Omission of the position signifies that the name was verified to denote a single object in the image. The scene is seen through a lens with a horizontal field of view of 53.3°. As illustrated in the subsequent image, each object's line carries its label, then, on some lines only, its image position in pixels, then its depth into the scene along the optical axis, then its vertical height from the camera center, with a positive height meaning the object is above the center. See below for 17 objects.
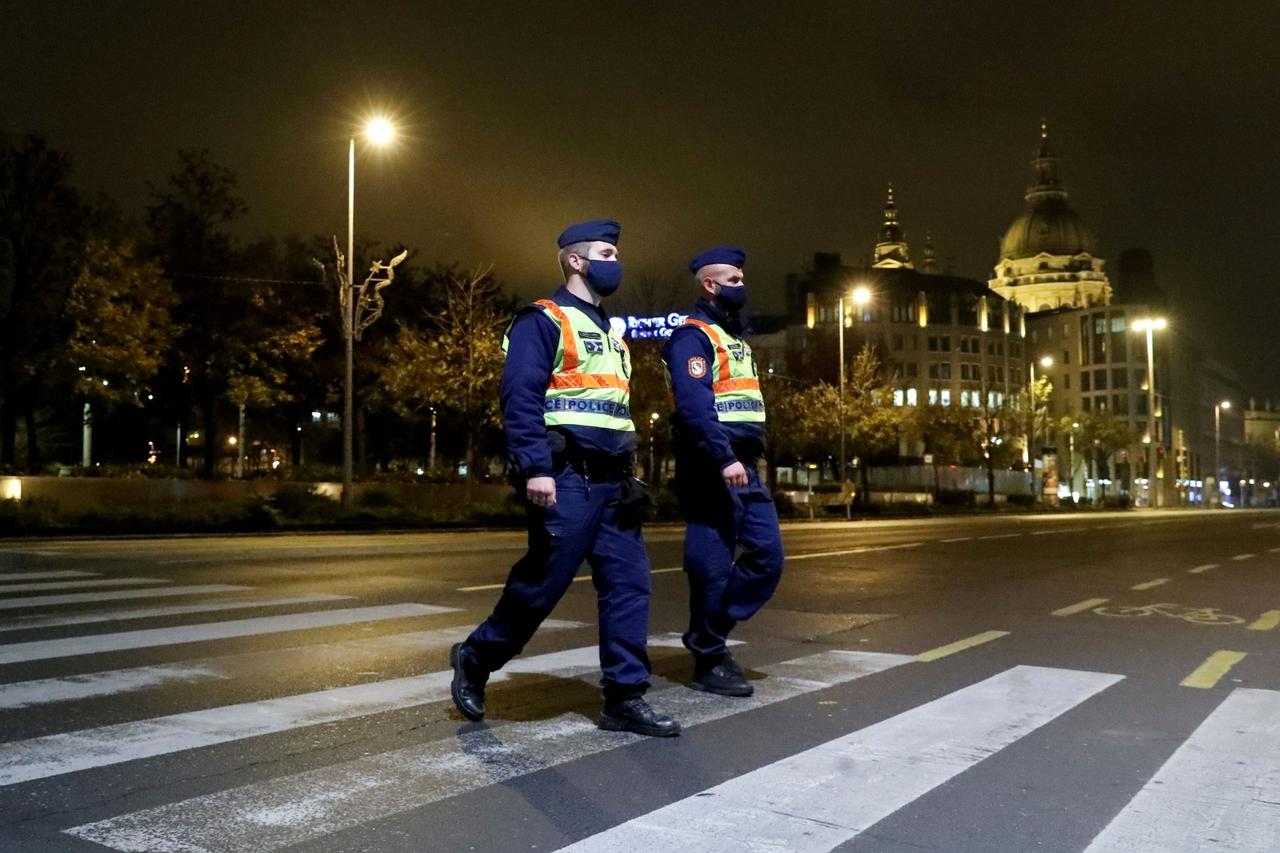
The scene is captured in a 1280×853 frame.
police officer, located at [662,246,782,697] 5.81 +0.02
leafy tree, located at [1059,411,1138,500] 84.06 +3.11
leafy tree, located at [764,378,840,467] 52.34 +2.94
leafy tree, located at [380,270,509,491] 34.69 +3.48
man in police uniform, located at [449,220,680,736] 4.86 -0.03
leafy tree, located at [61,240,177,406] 29.16 +3.94
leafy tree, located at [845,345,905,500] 52.25 +2.95
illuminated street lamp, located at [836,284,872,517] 47.18 +6.68
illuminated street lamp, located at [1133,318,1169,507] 65.89 +4.87
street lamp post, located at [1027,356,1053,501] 72.62 +3.29
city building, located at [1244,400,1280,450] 169.82 +5.50
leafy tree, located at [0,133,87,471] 31.06 +6.13
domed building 168.00 +29.39
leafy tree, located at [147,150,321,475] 34.00 +5.20
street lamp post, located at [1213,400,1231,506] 129.52 -1.21
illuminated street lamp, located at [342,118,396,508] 26.11 +3.85
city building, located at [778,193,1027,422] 126.69 +16.28
